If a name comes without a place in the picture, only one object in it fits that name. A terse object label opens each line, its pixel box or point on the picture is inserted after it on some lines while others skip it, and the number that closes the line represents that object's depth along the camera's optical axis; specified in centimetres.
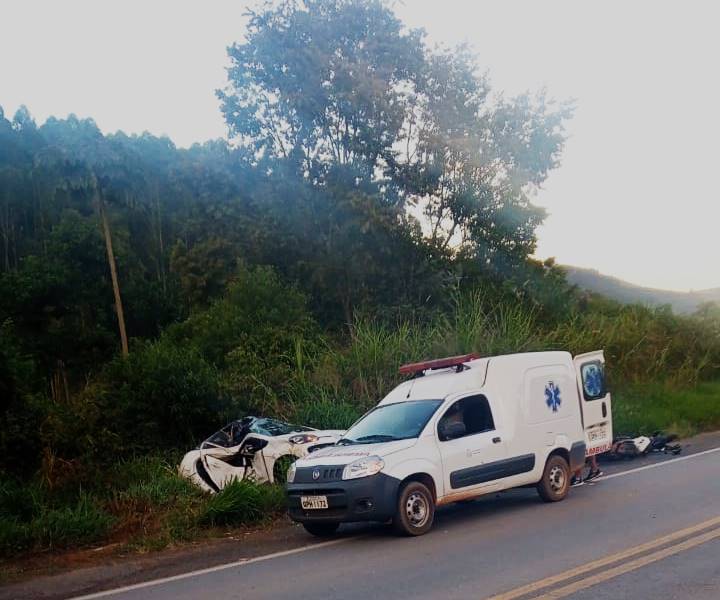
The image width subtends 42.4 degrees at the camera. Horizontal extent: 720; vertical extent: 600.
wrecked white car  1490
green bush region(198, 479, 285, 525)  1238
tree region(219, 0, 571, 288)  2967
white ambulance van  1060
